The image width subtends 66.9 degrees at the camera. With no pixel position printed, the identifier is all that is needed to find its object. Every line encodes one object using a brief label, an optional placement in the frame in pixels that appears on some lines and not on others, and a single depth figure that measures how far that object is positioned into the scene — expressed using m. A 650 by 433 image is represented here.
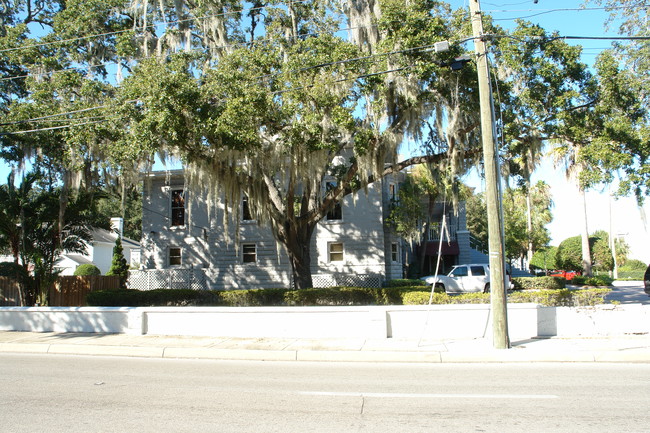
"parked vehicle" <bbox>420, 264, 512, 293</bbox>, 24.16
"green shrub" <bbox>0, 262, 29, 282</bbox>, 18.44
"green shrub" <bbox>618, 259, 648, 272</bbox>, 56.22
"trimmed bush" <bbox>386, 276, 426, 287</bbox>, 24.69
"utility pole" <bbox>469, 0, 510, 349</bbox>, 10.26
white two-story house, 26.41
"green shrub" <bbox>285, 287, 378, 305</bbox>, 17.73
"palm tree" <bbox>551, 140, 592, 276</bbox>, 26.14
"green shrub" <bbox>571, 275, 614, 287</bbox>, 24.70
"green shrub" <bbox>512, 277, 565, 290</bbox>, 21.51
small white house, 37.47
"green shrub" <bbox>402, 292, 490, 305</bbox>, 13.69
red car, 39.73
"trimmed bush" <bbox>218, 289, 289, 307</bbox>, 18.38
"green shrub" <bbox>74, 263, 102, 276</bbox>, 31.97
